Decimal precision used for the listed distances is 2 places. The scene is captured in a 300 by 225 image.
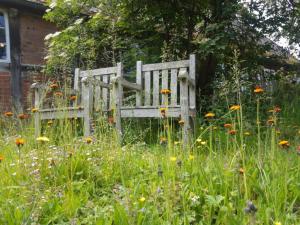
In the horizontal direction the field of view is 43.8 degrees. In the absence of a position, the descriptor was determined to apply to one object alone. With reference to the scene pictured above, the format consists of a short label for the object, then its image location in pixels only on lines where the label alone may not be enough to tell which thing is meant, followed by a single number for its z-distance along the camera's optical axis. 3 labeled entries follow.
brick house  7.76
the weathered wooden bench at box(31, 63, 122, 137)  3.49
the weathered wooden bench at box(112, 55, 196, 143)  3.23
